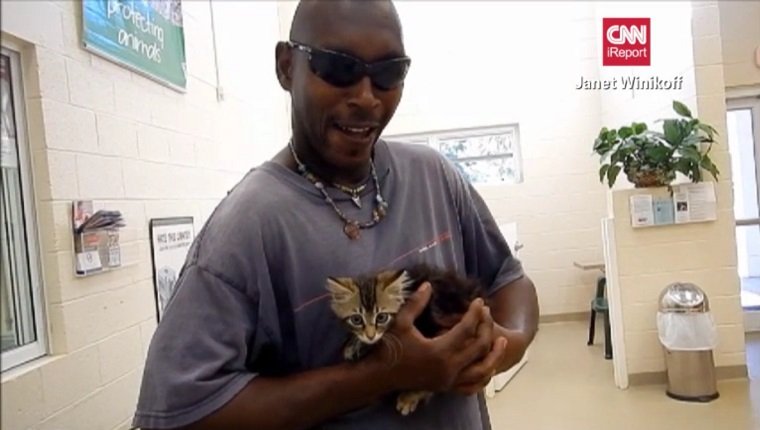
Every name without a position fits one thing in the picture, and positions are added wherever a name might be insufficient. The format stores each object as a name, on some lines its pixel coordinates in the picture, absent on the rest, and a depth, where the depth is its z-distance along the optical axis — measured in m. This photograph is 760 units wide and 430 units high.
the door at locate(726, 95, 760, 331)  5.53
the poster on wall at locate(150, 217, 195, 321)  3.14
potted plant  4.07
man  0.78
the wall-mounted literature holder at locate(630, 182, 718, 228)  4.18
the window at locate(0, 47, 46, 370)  2.12
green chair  5.20
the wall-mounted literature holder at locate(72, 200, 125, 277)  2.43
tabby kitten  0.87
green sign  2.68
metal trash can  3.95
